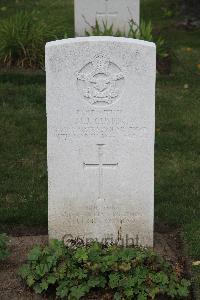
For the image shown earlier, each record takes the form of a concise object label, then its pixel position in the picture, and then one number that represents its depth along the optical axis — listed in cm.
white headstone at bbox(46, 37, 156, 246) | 498
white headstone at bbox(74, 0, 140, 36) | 1058
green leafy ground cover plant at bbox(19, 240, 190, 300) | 484
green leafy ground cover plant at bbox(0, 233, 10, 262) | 510
